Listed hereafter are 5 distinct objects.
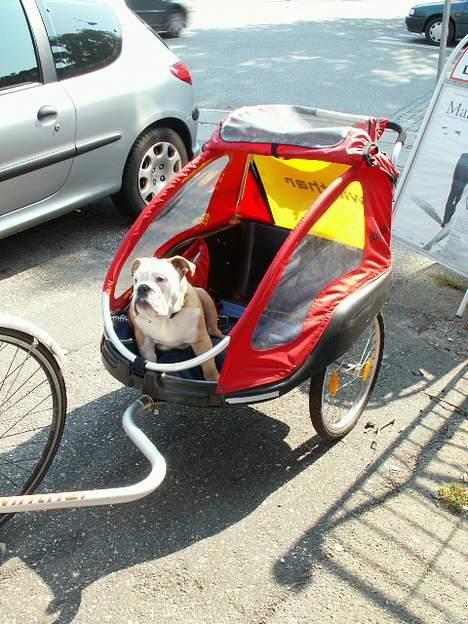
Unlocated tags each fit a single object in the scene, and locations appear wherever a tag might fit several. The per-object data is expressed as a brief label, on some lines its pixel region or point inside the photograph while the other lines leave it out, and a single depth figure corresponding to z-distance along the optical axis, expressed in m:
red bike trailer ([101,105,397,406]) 2.95
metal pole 5.50
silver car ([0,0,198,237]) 4.77
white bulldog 2.97
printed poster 4.62
